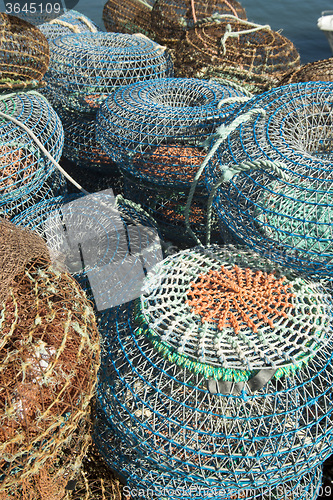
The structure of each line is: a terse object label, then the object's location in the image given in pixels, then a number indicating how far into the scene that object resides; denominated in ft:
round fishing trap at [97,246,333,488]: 4.69
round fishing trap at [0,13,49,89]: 7.41
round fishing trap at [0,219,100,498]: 4.06
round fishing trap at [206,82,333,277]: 5.38
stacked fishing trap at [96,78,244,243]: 7.22
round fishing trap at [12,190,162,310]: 6.43
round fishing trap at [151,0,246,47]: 12.57
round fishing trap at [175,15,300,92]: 9.98
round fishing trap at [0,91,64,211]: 7.20
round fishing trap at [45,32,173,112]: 8.82
